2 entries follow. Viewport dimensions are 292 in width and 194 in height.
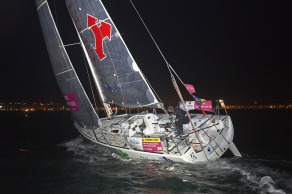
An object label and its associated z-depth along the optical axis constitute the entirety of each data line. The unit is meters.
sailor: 12.29
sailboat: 11.66
